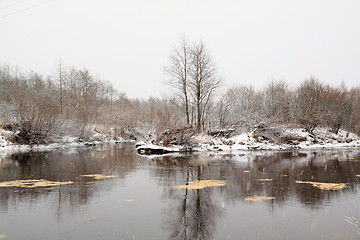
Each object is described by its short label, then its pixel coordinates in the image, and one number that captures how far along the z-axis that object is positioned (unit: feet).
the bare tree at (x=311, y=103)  134.72
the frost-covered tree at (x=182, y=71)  128.06
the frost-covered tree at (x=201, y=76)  126.21
